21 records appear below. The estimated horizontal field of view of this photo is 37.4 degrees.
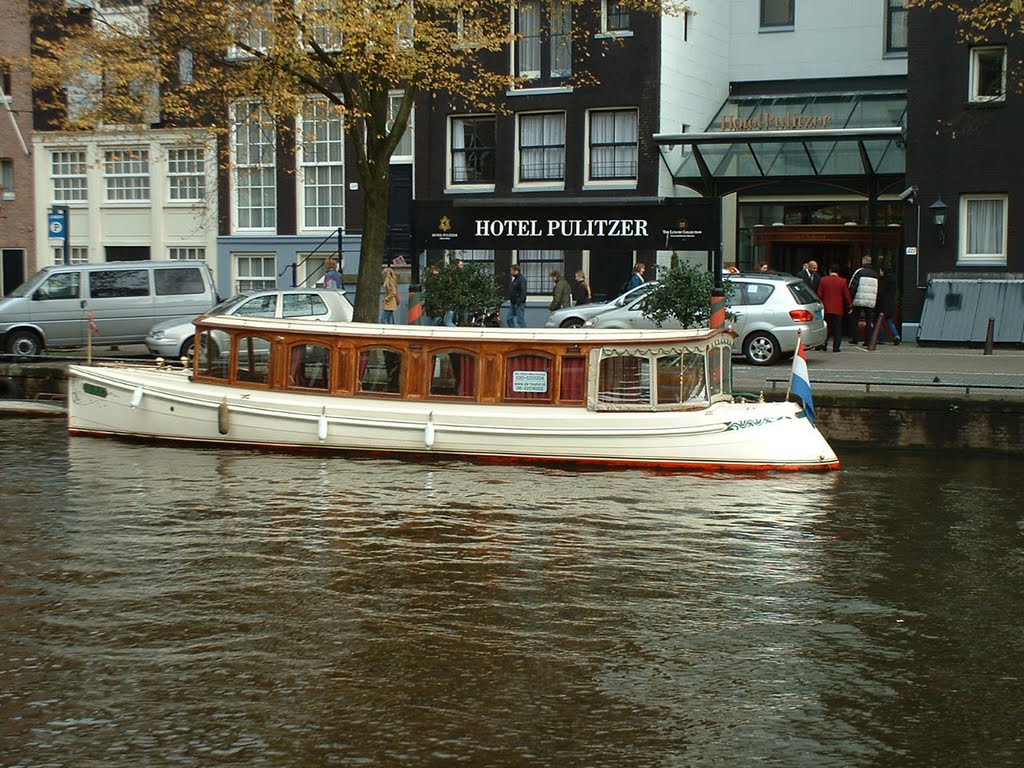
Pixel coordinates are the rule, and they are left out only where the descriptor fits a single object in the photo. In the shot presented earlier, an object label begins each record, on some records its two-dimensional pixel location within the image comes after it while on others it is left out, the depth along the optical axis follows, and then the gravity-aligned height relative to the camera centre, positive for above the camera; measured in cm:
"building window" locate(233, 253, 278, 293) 4400 +50
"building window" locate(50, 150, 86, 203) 4738 +344
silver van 3059 -35
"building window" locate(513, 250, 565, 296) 3962 +60
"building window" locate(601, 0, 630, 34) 3841 +691
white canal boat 1934 -146
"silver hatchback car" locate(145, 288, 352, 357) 2822 -41
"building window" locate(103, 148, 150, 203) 4628 +329
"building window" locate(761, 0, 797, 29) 4100 +756
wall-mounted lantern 3369 +169
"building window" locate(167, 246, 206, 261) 4528 +104
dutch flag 1983 -120
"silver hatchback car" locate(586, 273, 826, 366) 2794 -48
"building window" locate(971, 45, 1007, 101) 3375 +492
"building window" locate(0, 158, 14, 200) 4791 +346
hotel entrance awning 3594 +349
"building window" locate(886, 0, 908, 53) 3906 +682
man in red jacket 2952 -17
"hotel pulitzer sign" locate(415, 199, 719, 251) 2578 +112
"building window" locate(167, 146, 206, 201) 4525 +338
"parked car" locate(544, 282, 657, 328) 2919 -43
